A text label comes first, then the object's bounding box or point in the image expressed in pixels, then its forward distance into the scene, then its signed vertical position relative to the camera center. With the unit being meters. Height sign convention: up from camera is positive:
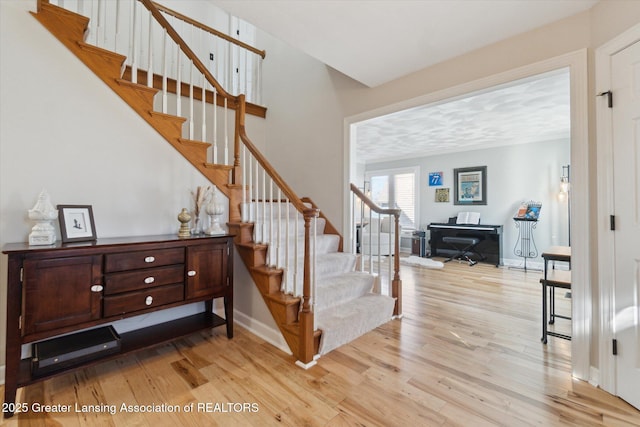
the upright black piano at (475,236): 5.70 -0.37
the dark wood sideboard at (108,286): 1.57 -0.48
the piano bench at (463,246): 5.81 -0.57
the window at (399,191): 7.29 +0.76
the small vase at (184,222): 2.38 -0.05
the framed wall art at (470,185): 6.15 +0.76
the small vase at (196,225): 2.63 -0.08
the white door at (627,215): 1.64 +0.04
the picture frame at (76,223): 1.93 -0.05
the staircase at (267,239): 2.12 -0.21
